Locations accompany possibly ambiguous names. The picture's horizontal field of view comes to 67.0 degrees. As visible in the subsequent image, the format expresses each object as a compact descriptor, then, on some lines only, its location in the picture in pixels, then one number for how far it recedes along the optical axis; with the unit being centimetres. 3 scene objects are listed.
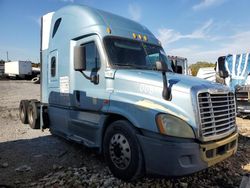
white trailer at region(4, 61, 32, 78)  2613
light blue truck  267
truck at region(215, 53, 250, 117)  781
